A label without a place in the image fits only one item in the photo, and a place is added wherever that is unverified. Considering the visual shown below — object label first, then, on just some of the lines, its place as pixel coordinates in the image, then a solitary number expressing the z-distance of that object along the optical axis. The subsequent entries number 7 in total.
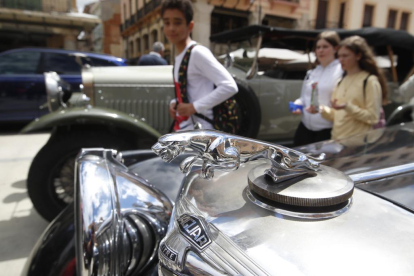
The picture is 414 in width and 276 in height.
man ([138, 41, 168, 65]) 5.05
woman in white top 2.57
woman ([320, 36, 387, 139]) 2.22
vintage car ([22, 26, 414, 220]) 2.54
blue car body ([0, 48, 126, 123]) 6.10
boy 1.90
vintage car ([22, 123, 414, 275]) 0.58
